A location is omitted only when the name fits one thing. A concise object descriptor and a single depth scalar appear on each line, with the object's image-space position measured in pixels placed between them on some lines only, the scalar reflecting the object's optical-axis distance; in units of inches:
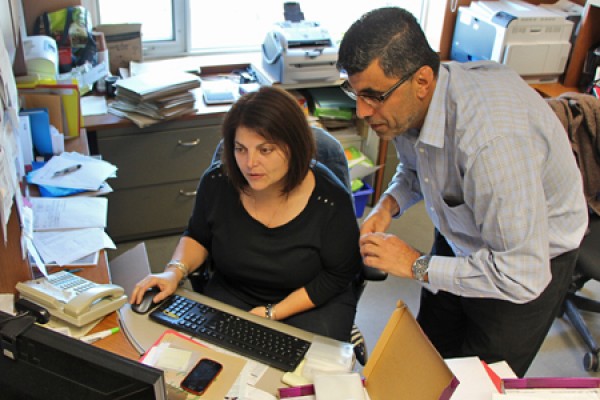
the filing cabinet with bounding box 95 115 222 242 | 107.6
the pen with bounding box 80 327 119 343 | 52.3
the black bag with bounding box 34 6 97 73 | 107.0
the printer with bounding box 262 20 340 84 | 113.9
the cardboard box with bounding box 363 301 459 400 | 40.0
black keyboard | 51.0
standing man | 46.8
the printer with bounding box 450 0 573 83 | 120.6
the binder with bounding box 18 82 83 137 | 90.0
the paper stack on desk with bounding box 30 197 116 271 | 65.1
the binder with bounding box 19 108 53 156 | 84.8
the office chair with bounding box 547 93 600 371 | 83.0
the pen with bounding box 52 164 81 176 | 81.2
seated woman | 63.1
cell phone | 47.0
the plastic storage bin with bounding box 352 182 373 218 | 127.7
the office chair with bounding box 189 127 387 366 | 70.1
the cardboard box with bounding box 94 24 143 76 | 118.5
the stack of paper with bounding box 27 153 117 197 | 78.0
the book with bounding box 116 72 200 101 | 103.3
